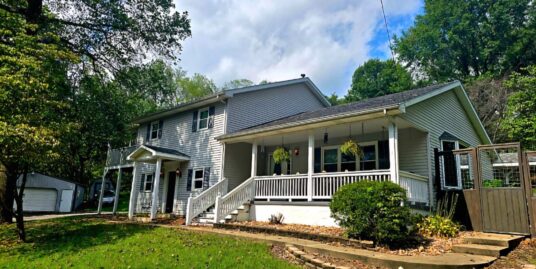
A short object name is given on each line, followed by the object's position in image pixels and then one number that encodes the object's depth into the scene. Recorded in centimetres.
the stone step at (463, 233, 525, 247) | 721
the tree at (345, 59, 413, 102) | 3256
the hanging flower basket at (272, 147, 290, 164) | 1252
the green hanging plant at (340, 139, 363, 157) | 1048
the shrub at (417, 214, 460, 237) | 835
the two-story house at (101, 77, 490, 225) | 1054
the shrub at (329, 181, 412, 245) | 735
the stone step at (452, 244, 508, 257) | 673
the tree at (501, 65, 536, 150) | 1877
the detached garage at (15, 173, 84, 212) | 2362
